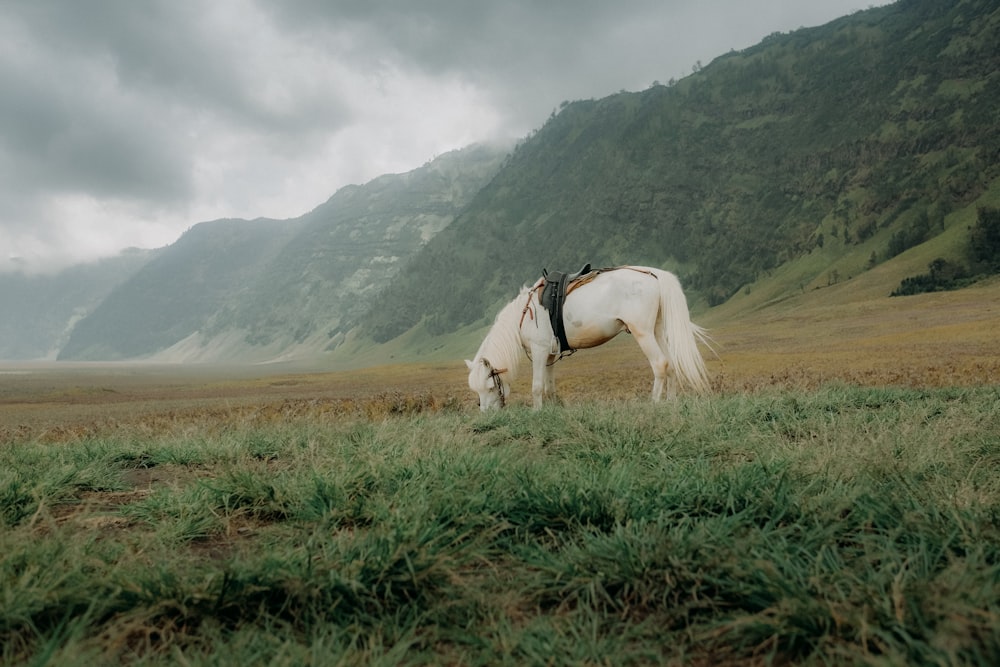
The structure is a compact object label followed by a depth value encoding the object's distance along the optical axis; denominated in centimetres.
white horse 1062
